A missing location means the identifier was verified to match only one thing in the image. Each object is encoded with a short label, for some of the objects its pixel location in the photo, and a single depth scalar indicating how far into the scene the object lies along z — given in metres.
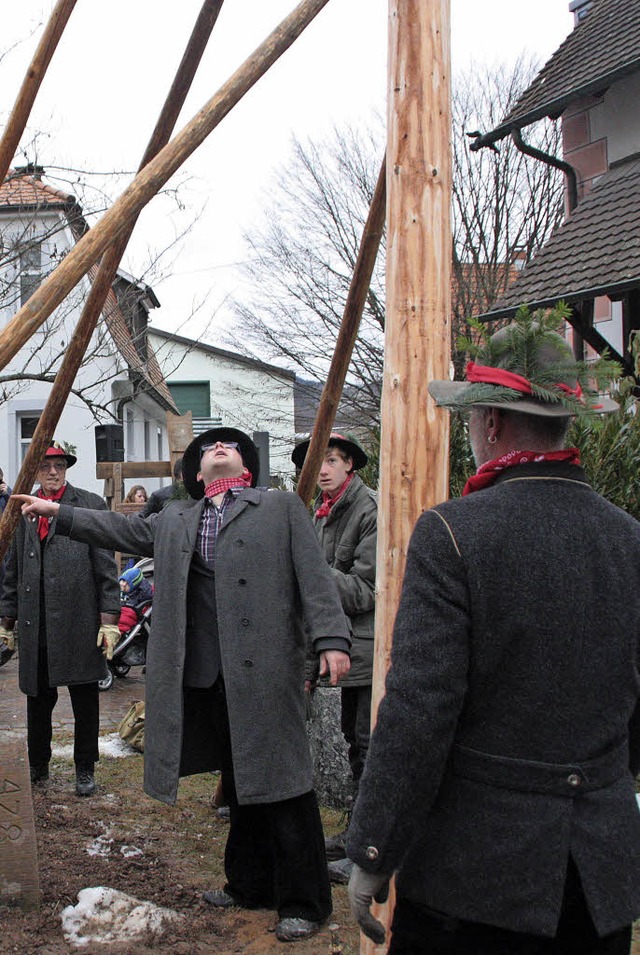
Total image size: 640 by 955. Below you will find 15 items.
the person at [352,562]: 4.30
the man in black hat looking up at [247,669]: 3.65
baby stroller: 9.34
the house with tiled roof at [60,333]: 12.87
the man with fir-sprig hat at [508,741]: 1.85
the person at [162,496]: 7.85
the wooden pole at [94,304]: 3.92
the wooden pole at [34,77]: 3.68
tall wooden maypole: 3.17
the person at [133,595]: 9.68
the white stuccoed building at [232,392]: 26.31
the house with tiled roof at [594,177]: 9.19
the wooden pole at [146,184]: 3.08
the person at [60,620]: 5.55
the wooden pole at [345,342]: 4.05
